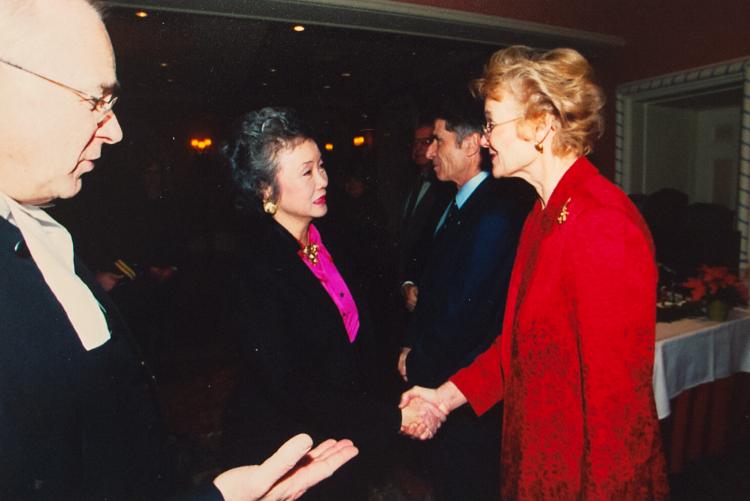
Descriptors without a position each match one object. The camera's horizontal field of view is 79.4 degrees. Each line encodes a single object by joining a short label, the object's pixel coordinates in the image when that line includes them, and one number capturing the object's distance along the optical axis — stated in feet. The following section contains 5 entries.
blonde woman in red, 3.54
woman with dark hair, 4.73
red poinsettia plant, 8.71
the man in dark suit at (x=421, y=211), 12.03
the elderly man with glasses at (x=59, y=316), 2.18
